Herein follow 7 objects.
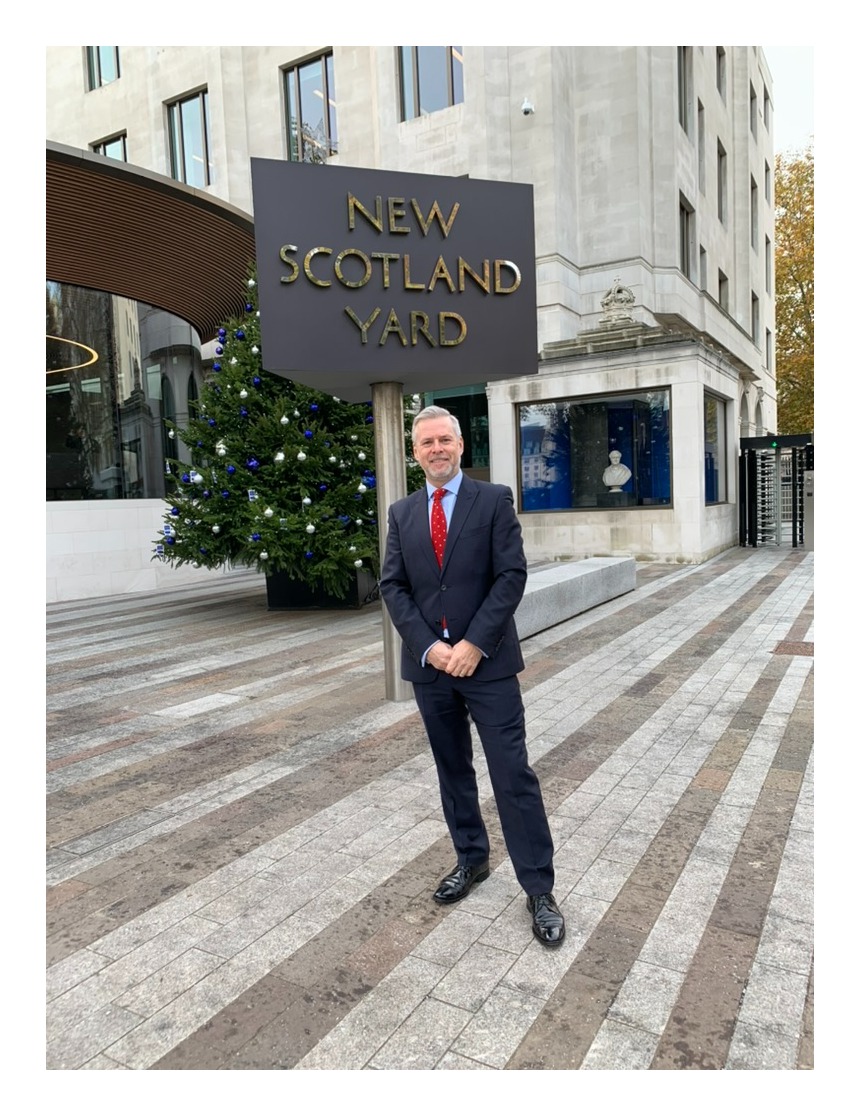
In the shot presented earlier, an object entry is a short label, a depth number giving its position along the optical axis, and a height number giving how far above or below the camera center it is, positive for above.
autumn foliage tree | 37.38 +10.28
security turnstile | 19.39 +0.01
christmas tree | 10.61 +0.45
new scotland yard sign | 5.73 +1.81
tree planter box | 12.22 -1.41
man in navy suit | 3.02 -0.52
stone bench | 9.15 -1.26
